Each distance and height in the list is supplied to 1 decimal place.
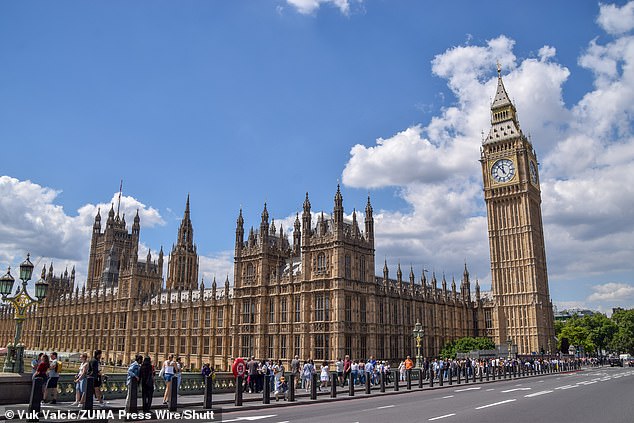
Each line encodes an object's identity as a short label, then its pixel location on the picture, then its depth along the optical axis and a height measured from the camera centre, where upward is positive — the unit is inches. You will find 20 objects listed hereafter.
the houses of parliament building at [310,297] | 2225.6 +181.6
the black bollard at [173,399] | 765.3 -108.3
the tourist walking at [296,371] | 1334.9 -117.7
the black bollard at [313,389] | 1050.4 -129.7
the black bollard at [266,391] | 956.0 -122.1
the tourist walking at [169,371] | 806.5 -70.5
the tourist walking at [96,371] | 702.5 -60.1
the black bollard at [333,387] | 1106.1 -132.5
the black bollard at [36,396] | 625.9 -83.6
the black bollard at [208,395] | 816.9 -109.4
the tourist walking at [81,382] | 768.3 -83.6
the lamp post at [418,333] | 1614.4 -21.9
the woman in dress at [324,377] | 1338.6 -133.3
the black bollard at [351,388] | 1152.8 -140.9
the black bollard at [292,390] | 989.8 -123.7
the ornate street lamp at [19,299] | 836.6 +58.7
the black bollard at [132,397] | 695.1 -96.3
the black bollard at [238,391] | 879.1 -111.1
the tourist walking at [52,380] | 779.4 -79.7
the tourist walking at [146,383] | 725.9 -80.4
